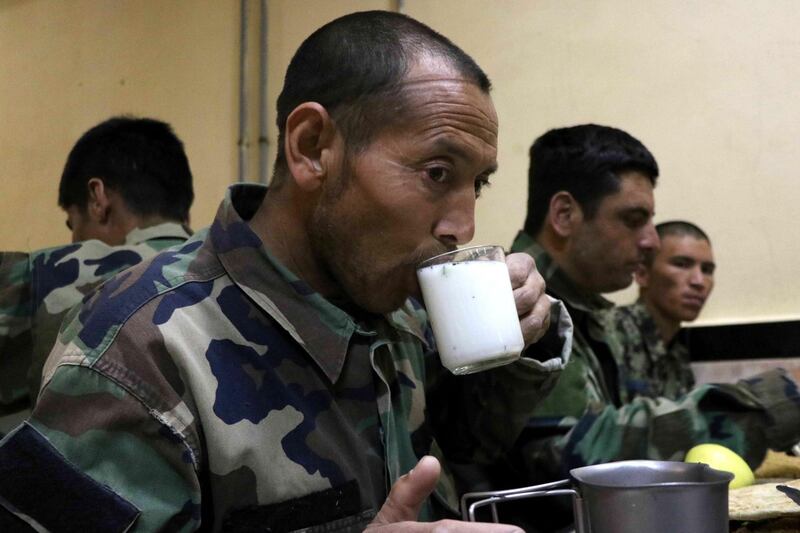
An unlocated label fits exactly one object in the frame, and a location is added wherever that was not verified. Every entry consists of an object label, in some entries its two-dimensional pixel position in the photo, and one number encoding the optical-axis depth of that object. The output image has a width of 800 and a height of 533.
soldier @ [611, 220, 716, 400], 3.16
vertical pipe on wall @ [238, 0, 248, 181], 3.54
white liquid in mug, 1.05
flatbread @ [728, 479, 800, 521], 1.02
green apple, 1.43
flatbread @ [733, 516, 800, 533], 1.04
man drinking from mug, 0.92
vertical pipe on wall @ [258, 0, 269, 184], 3.52
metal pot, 0.80
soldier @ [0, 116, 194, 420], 2.10
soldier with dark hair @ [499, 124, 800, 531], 1.54
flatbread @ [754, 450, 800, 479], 1.62
